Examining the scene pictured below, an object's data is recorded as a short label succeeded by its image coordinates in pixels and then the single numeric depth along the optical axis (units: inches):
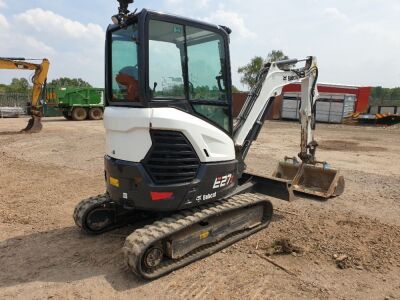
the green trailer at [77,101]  989.8
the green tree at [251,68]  2211.5
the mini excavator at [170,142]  150.4
